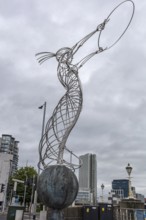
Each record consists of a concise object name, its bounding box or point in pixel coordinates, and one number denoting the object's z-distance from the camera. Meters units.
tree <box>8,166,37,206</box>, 54.44
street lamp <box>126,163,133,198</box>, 17.34
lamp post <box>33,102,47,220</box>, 24.72
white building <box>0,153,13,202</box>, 59.97
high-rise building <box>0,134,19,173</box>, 133.12
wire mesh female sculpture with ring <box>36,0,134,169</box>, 10.83
